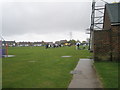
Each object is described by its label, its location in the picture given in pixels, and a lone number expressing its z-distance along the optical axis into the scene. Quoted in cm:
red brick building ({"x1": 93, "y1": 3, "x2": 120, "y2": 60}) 899
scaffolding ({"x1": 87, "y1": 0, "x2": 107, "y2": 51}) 1313
